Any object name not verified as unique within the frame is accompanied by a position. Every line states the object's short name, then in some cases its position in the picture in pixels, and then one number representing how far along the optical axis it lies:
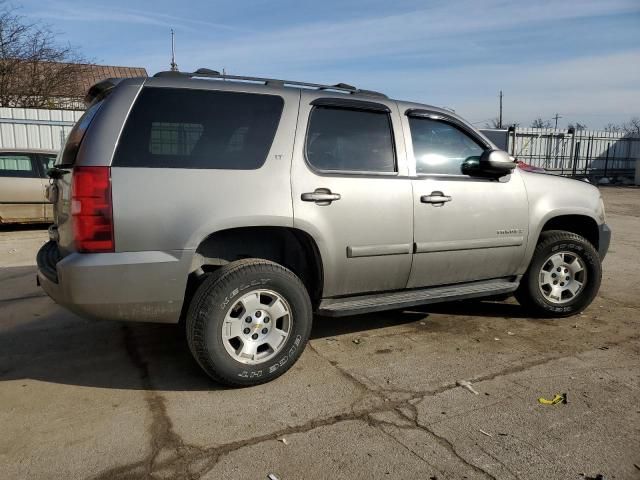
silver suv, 3.00
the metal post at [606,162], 26.76
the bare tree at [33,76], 19.80
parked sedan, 9.16
